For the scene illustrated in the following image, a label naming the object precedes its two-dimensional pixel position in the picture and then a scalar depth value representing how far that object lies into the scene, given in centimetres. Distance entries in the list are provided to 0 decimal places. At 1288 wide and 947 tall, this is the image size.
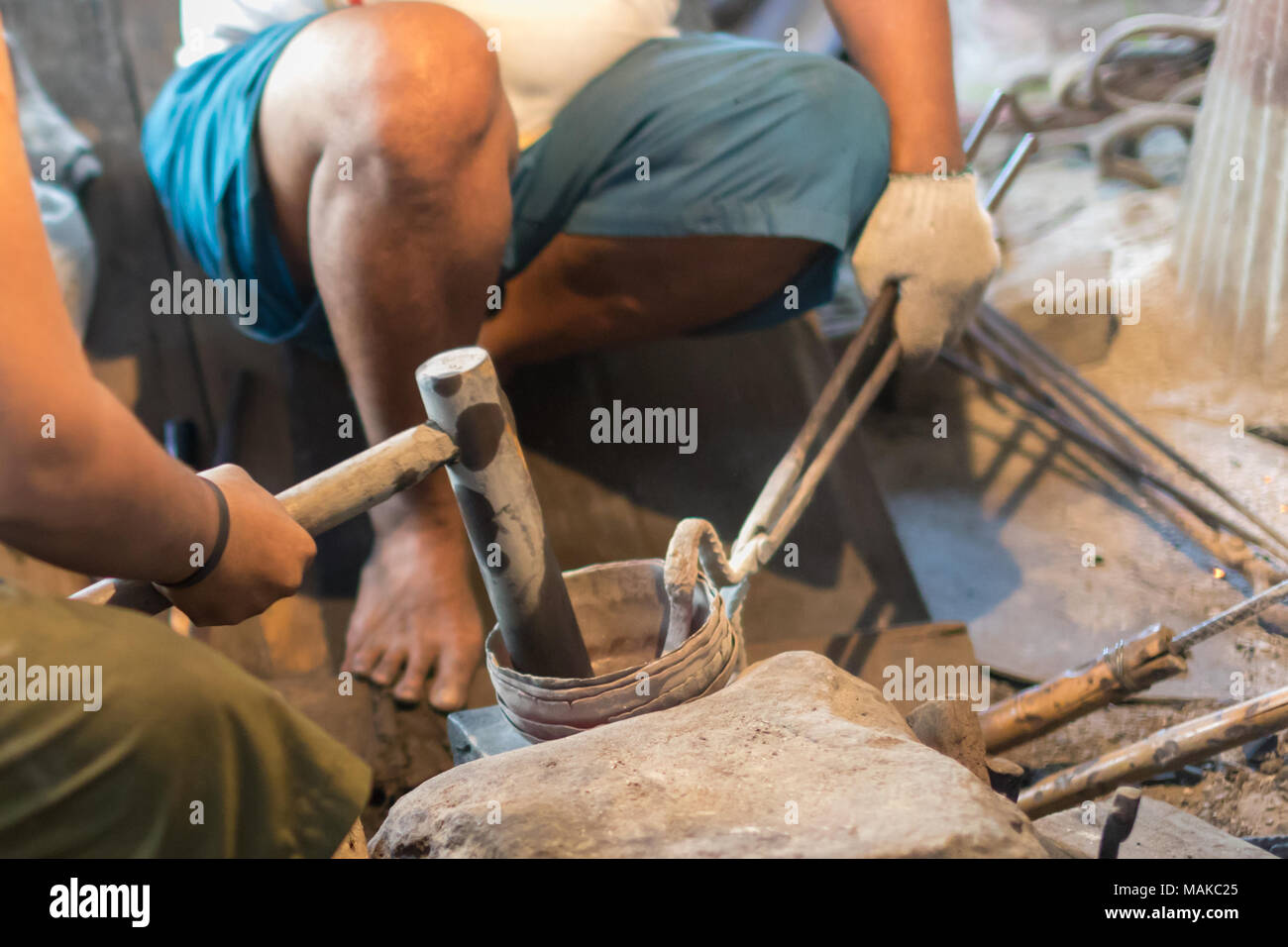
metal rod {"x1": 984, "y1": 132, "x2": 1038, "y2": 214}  139
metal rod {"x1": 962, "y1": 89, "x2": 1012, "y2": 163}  140
